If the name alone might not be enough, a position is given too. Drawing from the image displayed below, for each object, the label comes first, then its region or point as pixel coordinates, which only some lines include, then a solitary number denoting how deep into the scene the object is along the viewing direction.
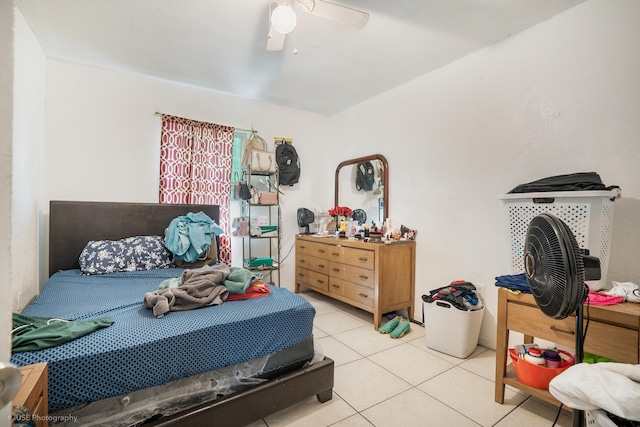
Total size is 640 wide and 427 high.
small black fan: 3.68
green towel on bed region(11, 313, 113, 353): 1.05
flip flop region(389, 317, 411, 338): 2.50
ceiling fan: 1.55
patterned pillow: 2.38
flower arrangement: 3.46
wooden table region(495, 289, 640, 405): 1.20
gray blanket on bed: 1.46
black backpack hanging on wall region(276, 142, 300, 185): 3.72
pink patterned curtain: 3.02
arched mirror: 3.23
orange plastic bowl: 1.47
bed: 1.05
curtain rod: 2.99
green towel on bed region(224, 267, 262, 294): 1.66
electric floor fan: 0.92
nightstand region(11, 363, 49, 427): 0.76
